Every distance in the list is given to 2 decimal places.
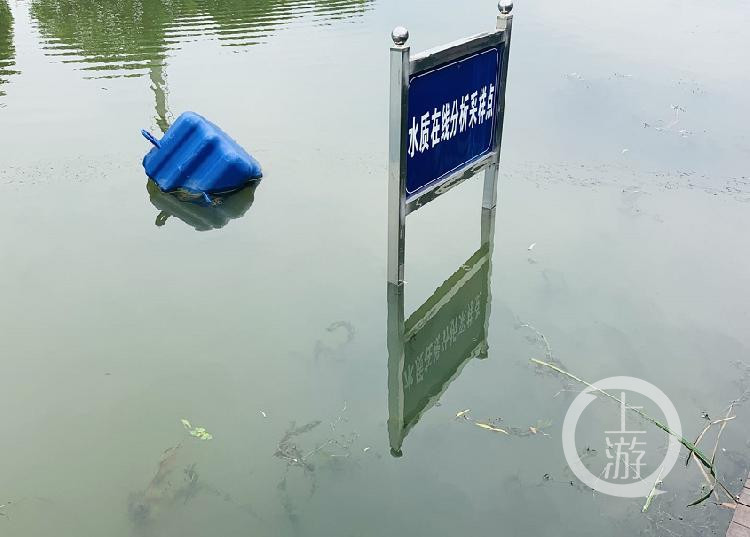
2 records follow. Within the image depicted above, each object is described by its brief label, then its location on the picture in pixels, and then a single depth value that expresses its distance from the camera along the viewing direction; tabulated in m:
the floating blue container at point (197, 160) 5.97
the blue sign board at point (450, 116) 4.23
